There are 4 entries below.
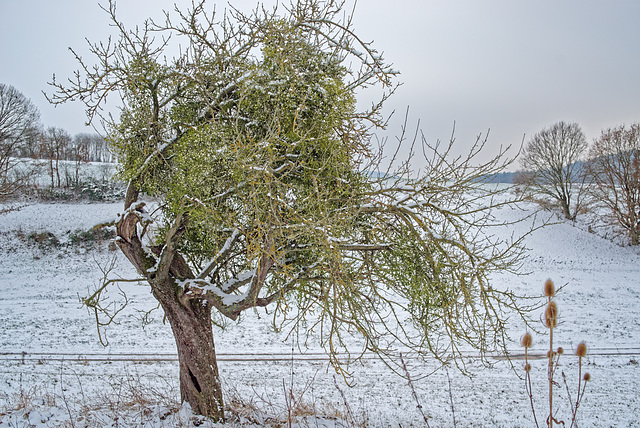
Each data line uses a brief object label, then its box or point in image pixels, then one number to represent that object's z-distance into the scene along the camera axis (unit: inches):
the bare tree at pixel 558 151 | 1187.9
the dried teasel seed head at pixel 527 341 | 96.4
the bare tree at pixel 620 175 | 1007.0
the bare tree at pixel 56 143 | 1157.1
